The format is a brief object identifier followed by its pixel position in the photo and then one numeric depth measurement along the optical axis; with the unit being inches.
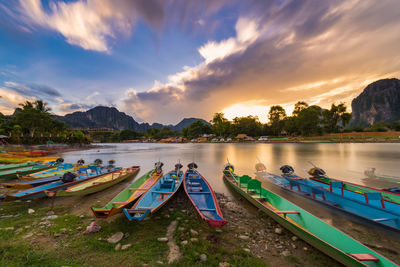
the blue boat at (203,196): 195.8
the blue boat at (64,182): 271.0
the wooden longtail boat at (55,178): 329.3
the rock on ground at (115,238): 183.2
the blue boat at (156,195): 201.9
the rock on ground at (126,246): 170.2
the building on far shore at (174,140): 4693.2
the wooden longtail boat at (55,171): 404.7
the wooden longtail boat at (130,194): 188.9
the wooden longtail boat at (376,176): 440.8
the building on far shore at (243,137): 3476.9
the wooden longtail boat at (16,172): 458.6
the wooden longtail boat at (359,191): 251.0
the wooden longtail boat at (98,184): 281.1
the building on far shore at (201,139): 4126.5
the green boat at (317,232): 126.4
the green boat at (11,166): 546.5
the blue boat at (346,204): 207.2
